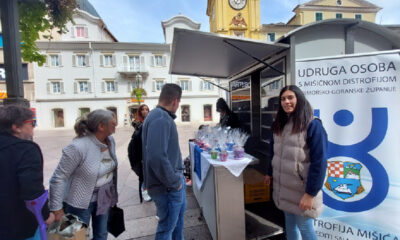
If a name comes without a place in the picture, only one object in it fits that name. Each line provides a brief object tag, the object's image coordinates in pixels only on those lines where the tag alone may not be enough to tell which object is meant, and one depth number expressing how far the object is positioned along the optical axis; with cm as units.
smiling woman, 153
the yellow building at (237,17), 1964
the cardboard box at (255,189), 298
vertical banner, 196
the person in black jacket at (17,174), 116
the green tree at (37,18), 167
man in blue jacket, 158
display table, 215
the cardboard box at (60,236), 140
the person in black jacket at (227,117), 377
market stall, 209
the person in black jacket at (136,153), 232
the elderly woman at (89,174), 149
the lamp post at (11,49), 139
